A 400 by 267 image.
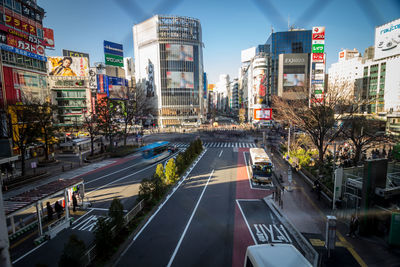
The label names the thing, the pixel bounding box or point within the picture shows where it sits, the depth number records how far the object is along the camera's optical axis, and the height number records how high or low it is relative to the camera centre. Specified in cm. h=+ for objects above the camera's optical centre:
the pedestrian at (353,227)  1159 -625
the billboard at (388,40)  6066 +2025
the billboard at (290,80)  8419 +1202
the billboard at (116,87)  7712 +995
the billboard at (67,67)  6153 +1382
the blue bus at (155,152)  3003 -562
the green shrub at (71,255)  816 -532
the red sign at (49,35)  4963 +1858
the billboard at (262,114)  6885 -84
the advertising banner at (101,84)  8094 +1151
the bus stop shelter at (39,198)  1090 -450
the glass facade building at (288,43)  9225 +2894
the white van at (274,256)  677 -472
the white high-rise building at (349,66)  8588 +1929
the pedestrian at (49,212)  1414 -635
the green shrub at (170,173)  2066 -570
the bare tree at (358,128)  2093 -195
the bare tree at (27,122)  2427 -74
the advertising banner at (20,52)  2913 +939
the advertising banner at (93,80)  7785 +1265
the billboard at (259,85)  8238 +1032
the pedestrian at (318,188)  1689 -617
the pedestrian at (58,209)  1434 -620
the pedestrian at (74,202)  1575 -633
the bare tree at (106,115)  3525 -7
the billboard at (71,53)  9425 +2753
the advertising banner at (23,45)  3000 +1057
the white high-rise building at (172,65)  8988 +2077
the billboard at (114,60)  6631 +1697
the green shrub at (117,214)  1136 -524
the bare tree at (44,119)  2736 -52
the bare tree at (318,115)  2177 -44
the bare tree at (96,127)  3370 -200
